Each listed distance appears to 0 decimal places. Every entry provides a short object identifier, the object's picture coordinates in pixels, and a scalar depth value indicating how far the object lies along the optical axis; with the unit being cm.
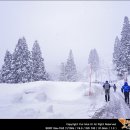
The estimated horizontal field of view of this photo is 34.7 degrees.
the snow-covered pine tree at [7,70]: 4353
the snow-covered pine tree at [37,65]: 4556
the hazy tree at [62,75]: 6712
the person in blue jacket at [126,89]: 1725
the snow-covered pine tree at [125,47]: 4838
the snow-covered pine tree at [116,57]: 5091
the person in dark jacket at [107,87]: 1897
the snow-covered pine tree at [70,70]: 6581
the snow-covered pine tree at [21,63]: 4259
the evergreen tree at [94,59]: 8108
